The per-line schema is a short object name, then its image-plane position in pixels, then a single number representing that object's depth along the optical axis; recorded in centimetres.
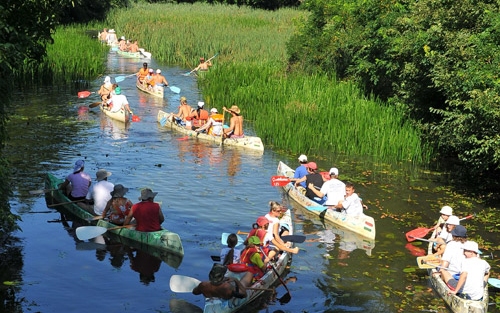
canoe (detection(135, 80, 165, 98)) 3822
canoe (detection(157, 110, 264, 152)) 2694
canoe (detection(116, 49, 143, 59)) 5031
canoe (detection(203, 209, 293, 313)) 1326
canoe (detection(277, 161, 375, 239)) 1845
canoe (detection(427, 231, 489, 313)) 1349
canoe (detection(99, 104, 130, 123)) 3164
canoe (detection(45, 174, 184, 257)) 1655
